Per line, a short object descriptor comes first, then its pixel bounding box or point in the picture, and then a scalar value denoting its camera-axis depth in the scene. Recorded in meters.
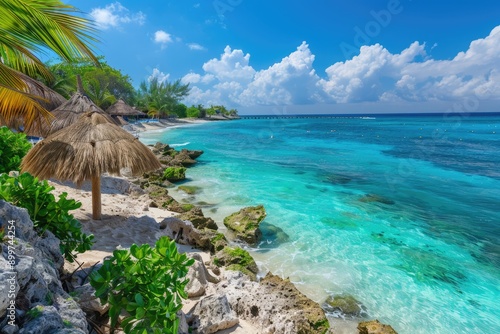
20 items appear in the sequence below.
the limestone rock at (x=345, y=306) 4.91
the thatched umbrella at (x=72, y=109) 7.97
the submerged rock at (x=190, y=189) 11.43
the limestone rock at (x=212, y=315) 3.39
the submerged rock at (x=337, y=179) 14.70
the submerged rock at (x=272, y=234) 7.65
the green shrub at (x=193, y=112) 75.31
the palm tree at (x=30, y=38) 2.91
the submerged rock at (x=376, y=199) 11.46
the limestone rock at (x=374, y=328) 3.97
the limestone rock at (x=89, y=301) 2.51
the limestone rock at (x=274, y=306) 3.68
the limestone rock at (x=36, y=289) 1.71
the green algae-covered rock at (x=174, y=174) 13.03
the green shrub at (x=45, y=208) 2.60
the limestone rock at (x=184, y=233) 6.14
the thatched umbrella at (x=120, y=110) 27.78
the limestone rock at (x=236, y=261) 5.37
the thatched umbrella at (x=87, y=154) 5.16
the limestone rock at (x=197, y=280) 4.06
